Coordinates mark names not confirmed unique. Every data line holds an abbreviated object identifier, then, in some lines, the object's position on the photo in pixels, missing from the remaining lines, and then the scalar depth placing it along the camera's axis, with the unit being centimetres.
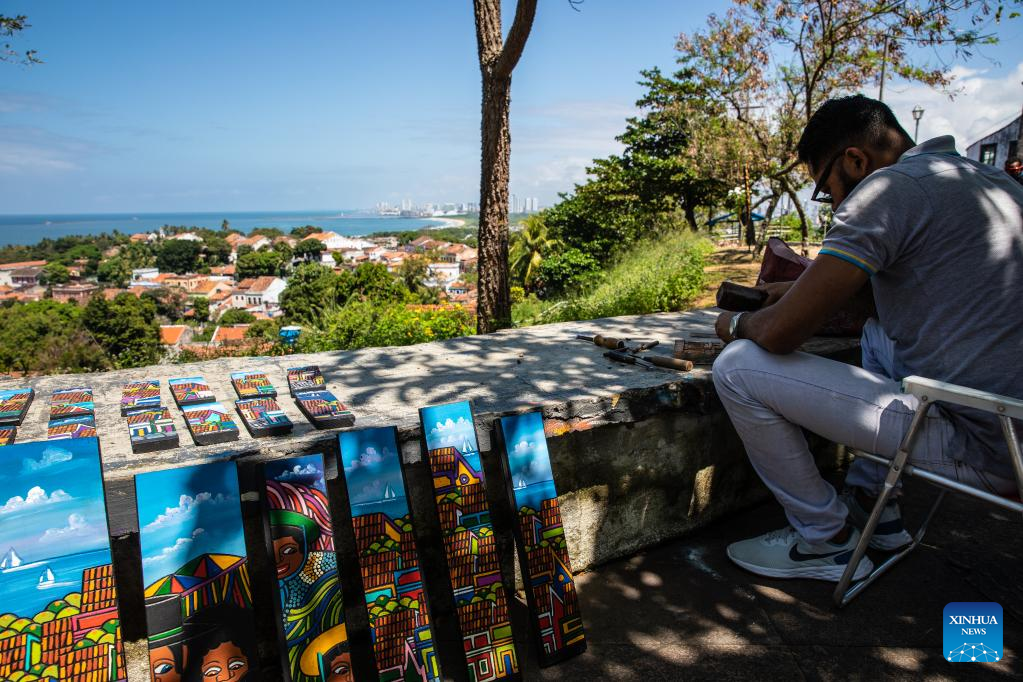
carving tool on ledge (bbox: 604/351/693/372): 267
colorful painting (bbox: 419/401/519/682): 190
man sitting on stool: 179
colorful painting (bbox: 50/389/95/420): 201
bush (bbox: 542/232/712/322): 848
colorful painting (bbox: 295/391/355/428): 197
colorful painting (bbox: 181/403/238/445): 181
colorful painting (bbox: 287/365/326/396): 238
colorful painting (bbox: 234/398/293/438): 187
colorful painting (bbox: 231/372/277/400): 224
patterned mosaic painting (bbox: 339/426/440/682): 178
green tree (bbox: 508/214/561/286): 3412
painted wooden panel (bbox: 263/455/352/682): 167
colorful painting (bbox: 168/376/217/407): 216
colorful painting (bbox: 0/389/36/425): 195
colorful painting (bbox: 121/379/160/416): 209
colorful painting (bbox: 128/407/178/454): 174
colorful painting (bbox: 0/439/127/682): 143
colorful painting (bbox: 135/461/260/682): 154
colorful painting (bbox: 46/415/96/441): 182
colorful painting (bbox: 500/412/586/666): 199
